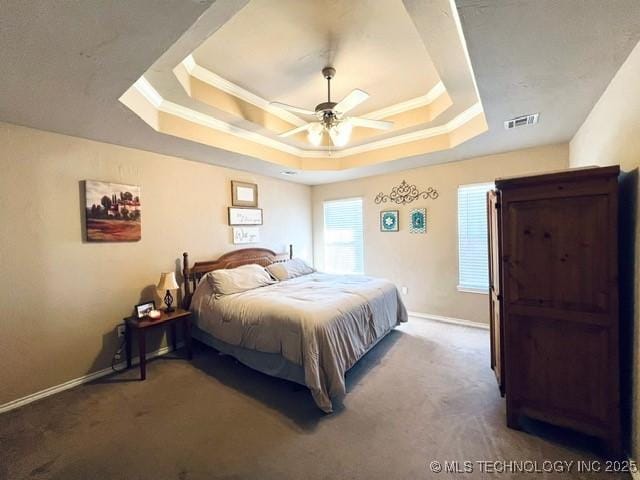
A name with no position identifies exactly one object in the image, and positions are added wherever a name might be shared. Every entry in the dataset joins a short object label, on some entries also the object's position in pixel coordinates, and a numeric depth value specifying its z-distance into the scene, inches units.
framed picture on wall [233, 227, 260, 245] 165.6
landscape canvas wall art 108.5
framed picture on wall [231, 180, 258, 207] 163.6
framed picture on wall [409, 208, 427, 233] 172.4
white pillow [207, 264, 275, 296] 126.6
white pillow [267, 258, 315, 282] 159.6
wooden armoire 64.1
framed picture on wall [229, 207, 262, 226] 162.7
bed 87.8
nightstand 107.0
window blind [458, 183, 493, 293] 154.2
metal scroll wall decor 169.9
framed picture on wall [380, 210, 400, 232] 183.3
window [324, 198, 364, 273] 205.8
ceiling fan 93.1
